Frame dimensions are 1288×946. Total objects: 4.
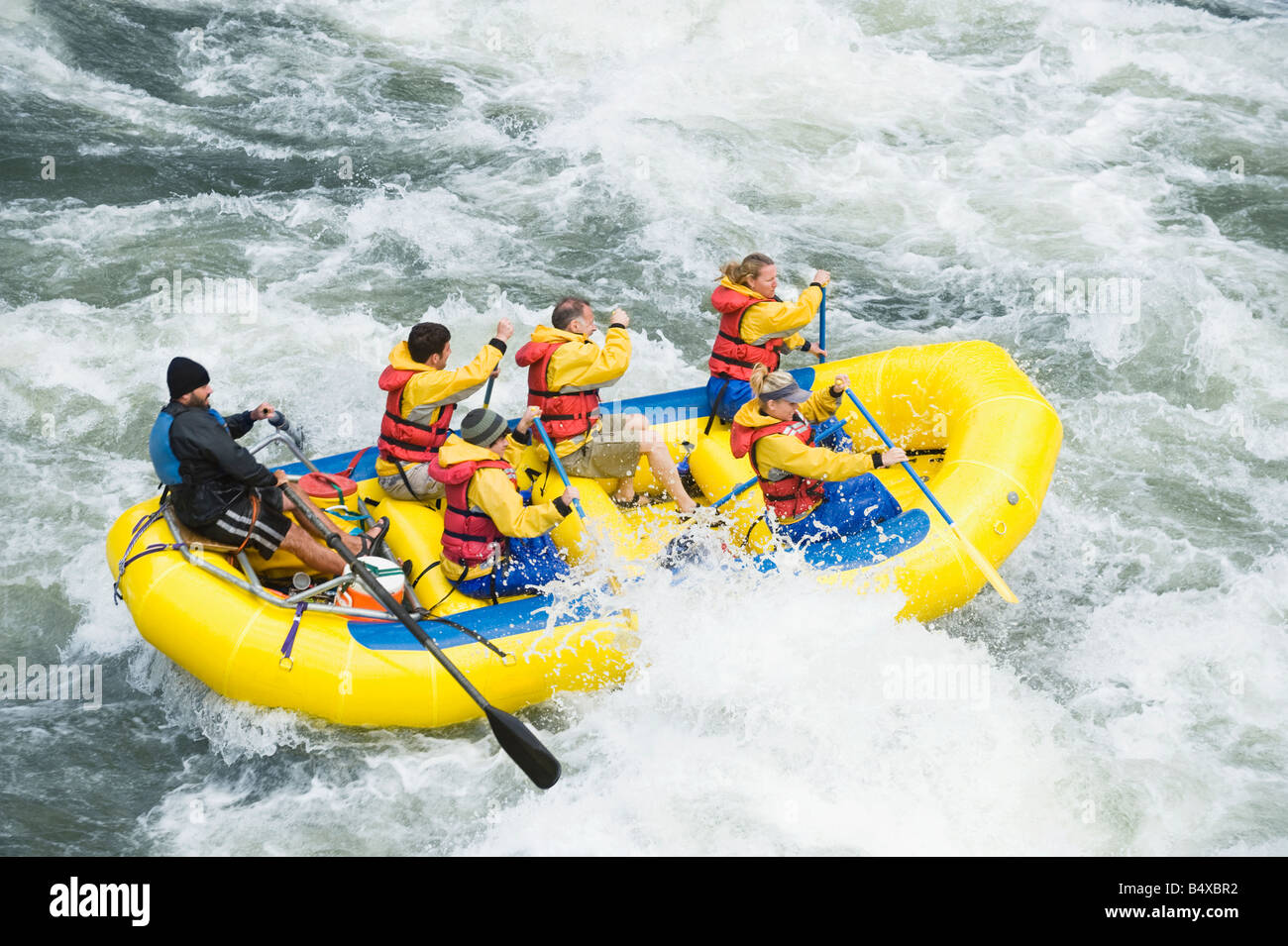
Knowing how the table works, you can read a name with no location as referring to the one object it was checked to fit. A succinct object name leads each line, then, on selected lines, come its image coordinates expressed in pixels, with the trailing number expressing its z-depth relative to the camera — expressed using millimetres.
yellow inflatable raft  11211
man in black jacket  11000
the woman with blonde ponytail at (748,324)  13336
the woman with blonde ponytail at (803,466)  11930
